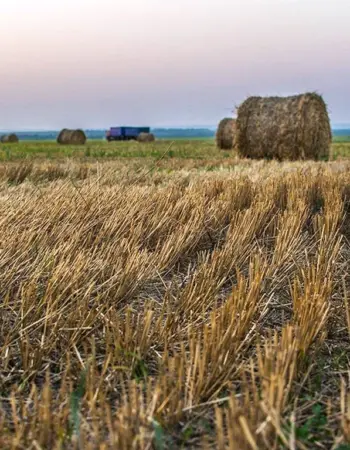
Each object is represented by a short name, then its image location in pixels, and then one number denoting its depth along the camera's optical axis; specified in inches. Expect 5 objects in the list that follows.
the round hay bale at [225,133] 658.9
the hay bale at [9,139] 1148.5
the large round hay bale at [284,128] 459.5
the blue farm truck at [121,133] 1878.7
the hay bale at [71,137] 1029.8
